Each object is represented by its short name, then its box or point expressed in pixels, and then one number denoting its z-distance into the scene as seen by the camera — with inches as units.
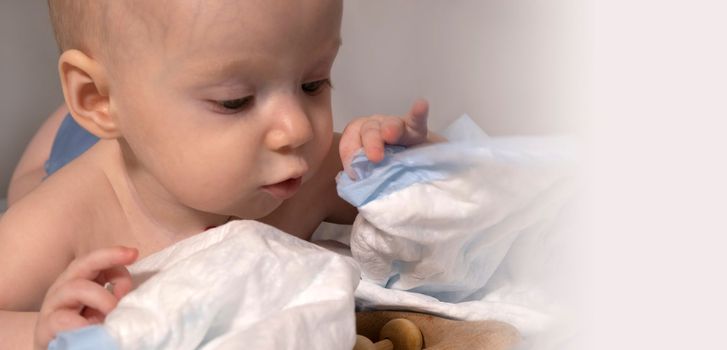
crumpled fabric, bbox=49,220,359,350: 22.7
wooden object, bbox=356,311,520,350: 28.3
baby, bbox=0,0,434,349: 30.0
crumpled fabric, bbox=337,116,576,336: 31.1
